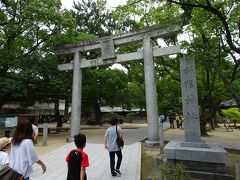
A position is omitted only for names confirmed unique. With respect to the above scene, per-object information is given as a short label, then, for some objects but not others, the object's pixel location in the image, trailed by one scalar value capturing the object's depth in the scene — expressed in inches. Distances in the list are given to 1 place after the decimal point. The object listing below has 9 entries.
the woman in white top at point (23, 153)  153.6
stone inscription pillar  293.0
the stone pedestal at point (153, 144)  466.6
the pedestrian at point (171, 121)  1020.1
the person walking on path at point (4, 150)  151.7
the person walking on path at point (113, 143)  264.2
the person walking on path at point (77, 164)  155.6
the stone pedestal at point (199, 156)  250.0
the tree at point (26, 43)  575.5
